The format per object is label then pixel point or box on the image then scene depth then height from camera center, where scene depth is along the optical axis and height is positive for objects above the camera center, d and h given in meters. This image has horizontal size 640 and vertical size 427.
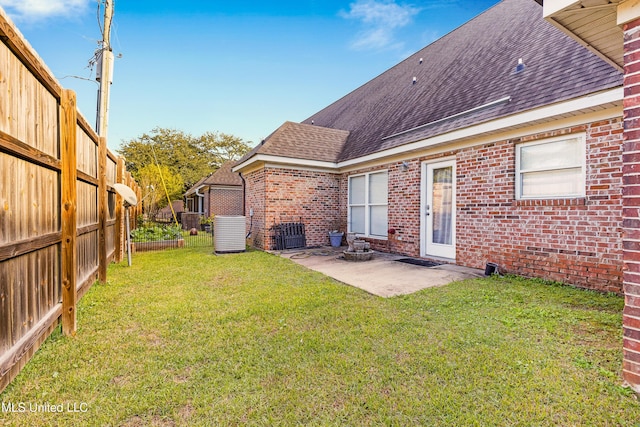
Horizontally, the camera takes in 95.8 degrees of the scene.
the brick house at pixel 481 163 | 4.23 +0.97
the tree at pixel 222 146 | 33.72 +7.19
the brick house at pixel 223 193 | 18.41 +0.88
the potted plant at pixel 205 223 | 16.08 -0.95
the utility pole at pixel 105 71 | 8.97 +4.28
